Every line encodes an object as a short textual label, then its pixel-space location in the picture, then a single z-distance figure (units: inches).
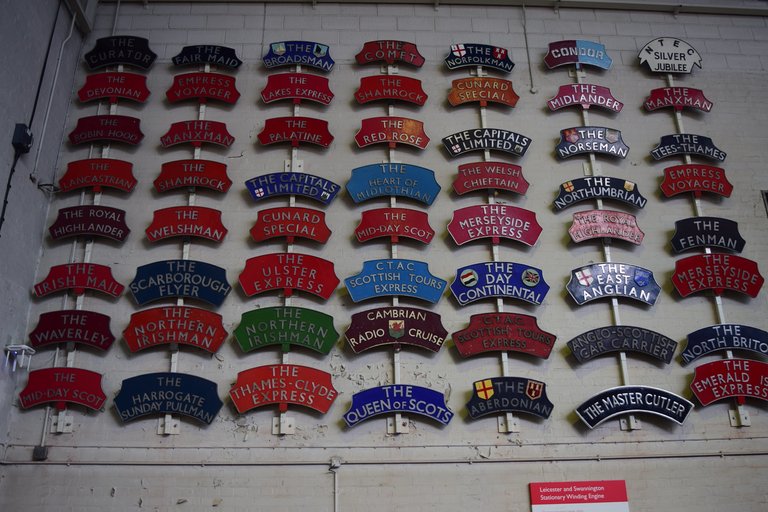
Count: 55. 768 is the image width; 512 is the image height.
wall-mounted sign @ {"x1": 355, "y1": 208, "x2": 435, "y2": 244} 232.0
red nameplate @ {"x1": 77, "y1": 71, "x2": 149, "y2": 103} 257.3
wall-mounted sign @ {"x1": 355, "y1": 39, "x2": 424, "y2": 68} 266.1
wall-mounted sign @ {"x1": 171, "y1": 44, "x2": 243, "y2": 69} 263.7
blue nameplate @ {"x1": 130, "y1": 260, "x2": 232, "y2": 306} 222.5
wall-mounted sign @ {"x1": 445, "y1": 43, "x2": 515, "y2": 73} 266.8
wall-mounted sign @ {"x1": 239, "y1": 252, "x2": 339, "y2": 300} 223.8
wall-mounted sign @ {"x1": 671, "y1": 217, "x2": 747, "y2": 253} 239.1
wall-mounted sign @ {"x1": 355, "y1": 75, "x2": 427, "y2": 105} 257.3
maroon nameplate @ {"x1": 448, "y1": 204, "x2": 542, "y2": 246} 234.4
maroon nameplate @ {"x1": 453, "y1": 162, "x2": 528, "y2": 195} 241.8
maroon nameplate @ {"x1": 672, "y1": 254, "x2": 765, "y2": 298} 232.5
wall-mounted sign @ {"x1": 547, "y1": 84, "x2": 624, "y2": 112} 261.6
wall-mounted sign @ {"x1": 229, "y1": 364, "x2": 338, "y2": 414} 209.5
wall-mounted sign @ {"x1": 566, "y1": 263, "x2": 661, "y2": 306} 228.8
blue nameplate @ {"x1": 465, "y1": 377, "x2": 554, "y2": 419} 211.9
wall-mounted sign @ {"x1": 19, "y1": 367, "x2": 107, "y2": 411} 209.6
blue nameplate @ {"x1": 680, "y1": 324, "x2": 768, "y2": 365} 224.5
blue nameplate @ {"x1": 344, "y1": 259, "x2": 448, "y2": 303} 223.5
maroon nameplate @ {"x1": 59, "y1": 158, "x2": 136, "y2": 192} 239.6
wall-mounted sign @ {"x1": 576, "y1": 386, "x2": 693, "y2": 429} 211.8
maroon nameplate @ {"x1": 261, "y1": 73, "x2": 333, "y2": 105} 256.5
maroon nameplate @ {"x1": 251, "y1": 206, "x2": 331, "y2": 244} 231.0
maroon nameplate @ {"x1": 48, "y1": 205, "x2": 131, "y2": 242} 231.0
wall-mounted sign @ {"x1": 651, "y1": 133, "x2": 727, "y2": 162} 254.4
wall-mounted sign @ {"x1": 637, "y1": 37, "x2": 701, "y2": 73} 272.5
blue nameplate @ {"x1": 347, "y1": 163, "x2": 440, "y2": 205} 238.7
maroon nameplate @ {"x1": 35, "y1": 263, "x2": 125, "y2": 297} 223.8
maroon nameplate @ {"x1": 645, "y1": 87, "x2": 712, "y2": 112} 264.1
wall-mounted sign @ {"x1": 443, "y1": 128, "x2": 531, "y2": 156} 248.7
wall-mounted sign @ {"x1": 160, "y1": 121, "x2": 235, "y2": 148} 247.3
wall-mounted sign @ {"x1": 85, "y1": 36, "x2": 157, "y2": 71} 264.2
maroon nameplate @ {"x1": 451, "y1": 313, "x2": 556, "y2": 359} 219.5
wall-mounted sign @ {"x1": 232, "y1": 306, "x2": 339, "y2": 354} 216.5
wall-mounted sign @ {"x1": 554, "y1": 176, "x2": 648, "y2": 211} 242.8
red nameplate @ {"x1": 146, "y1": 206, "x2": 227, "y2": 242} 231.1
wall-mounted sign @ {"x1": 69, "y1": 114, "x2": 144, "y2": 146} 247.8
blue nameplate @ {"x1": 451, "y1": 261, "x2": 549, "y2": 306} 226.1
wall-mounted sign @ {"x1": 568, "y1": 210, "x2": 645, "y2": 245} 237.1
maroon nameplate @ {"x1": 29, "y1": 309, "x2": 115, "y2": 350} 216.7
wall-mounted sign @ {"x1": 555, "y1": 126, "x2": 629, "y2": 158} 251.6
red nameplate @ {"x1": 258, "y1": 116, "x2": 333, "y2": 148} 247.4
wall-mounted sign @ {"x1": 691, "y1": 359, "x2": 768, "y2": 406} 217.5
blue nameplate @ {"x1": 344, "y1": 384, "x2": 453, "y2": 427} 209.3
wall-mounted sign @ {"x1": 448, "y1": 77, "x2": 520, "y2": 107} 259.8
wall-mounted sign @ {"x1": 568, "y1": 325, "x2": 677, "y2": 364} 220.8
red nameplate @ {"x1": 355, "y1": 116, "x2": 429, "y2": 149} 248.5
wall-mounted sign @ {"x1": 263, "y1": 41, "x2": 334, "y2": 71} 263.4
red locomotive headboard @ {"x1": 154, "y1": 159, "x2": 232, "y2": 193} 238.8
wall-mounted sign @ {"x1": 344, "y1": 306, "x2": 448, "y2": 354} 217.2
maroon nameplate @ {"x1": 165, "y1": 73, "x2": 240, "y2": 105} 256.7
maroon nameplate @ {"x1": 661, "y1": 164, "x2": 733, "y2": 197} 247.5
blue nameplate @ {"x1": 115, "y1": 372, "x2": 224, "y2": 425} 207.9
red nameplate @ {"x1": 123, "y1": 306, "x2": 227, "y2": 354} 215.9
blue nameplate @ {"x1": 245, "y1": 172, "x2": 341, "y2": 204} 237.9
